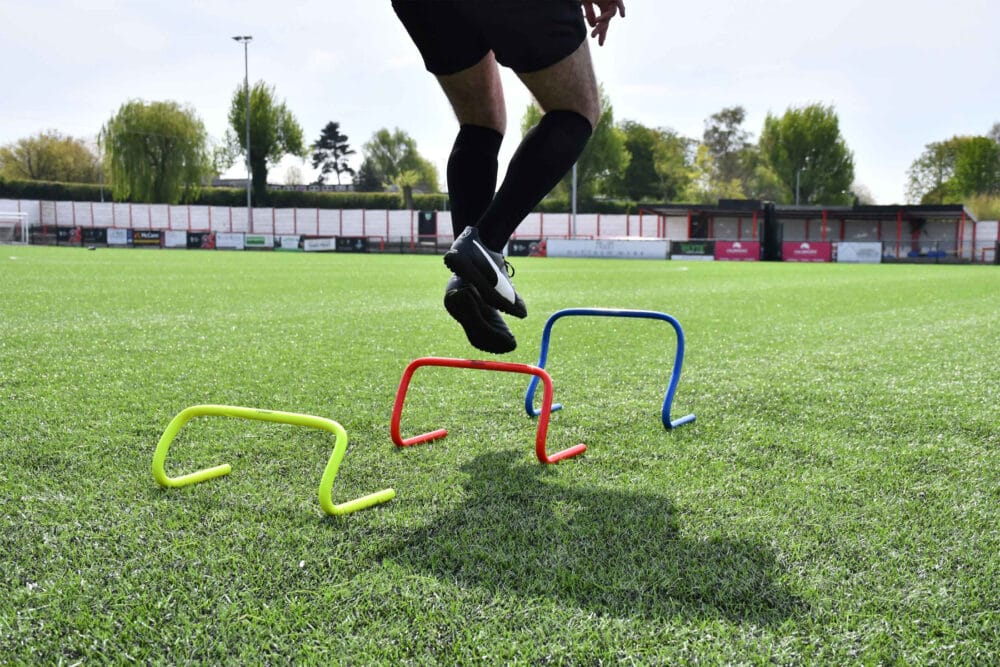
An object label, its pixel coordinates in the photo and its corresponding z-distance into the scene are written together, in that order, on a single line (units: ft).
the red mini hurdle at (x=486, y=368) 7.77
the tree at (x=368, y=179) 305.73
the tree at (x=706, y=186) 245.86
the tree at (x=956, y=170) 213.05
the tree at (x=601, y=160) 211.41
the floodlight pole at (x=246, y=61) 146.97
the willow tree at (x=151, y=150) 184.34
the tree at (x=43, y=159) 229.45
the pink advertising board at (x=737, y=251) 118.83
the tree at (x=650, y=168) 252.62
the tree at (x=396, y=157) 296.30
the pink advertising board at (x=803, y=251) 120.37
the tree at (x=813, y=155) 225.97
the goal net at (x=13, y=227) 146.01
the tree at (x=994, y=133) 221.46
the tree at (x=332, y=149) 339.98
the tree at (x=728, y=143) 270.46
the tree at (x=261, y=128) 211.41
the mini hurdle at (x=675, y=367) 9.43
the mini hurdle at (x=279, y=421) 6.26
